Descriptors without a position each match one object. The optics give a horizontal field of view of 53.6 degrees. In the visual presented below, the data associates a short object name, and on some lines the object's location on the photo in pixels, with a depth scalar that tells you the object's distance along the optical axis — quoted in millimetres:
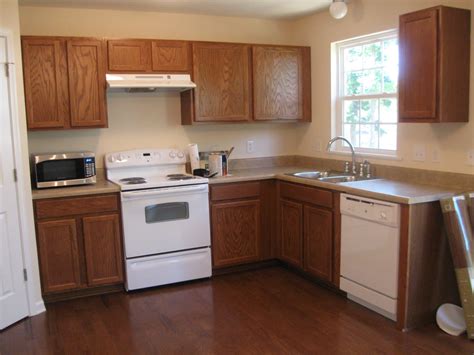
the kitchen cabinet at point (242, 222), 4023
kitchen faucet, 3911
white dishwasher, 2984
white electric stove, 3684
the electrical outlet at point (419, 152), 3447
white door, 3107
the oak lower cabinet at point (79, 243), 3469
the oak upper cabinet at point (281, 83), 4324
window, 3777
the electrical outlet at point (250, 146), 4726
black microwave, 3596
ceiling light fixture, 3699
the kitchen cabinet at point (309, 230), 3535
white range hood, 3718
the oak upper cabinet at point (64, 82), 3564
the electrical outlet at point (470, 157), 3112
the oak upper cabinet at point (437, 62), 2965
